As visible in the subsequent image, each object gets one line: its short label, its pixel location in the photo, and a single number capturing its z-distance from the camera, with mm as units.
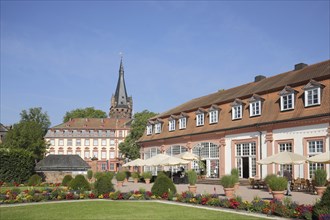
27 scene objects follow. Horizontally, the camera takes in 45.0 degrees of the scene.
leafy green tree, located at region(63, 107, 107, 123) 103006
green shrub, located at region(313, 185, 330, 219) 11410
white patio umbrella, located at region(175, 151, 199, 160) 32875
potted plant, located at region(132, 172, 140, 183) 38241
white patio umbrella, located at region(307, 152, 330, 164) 18922
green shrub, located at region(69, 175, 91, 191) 23841
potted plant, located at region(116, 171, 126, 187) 30720
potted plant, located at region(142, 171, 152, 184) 35531
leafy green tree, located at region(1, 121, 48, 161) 59344
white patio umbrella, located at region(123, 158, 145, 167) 35488
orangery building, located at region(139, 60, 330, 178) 25297
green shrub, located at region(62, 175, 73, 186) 30331
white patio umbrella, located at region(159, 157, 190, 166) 30122
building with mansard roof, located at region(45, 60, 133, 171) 90000
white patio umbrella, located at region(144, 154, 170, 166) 31891
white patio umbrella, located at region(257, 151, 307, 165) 21234
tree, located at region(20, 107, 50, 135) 77562
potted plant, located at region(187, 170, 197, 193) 20969
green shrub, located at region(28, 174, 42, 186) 31516
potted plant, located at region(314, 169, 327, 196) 19906
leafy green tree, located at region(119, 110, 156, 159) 65750
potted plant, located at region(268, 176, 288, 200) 16578
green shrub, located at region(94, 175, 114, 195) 20406
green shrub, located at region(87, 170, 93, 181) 33775
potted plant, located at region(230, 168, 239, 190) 24812
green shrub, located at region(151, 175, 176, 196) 19500
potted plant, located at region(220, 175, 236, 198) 18891
